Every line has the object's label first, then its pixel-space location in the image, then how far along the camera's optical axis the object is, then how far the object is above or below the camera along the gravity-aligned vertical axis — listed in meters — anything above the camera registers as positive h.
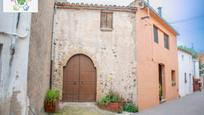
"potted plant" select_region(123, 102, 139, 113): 7.23 -2.08
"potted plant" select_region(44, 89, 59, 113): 6.20 -1.53
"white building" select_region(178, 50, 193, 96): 14.25 -0.49
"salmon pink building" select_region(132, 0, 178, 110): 8.09 +0.59
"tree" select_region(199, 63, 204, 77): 22.02 -0.42
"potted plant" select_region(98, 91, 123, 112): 7.00 -1.78
